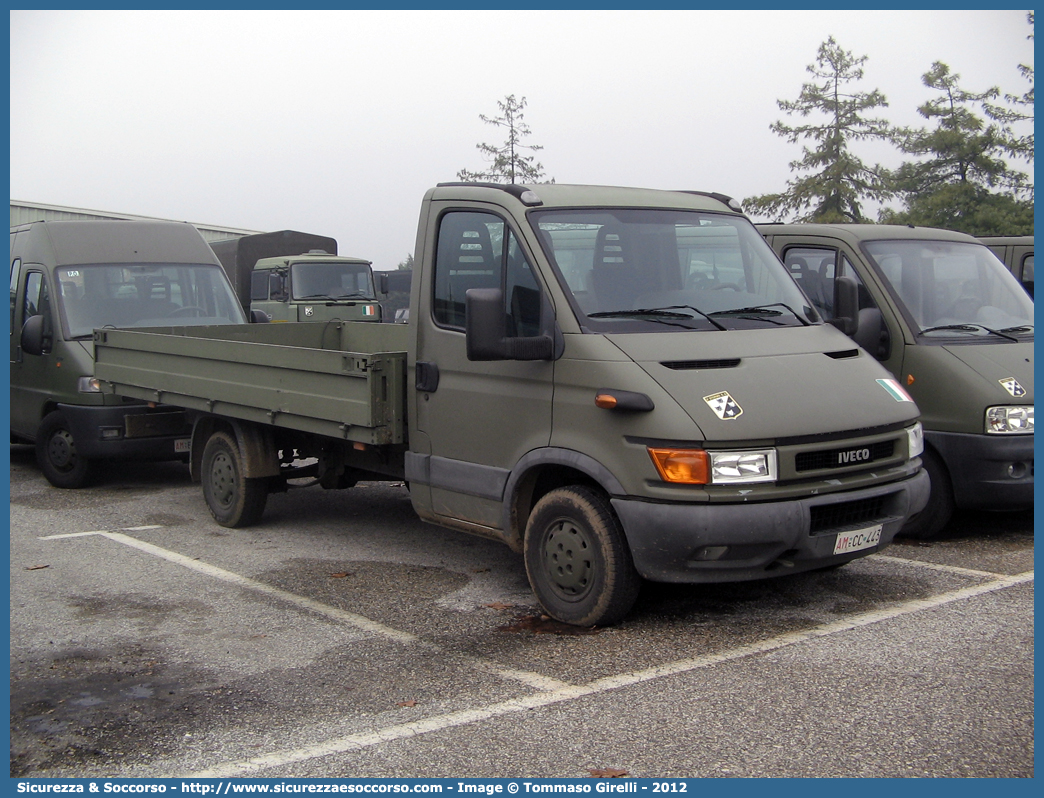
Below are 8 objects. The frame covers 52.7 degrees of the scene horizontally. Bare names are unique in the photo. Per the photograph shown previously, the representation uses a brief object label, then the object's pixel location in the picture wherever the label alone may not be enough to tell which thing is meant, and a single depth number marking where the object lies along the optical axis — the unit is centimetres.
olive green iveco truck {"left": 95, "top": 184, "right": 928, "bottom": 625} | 516
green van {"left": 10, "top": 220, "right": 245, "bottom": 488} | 989
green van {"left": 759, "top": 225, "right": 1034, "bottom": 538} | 717
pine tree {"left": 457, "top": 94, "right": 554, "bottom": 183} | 3559
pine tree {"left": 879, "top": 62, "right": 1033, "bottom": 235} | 3130
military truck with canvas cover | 1998
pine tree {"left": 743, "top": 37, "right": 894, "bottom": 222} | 3572
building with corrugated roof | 2444
